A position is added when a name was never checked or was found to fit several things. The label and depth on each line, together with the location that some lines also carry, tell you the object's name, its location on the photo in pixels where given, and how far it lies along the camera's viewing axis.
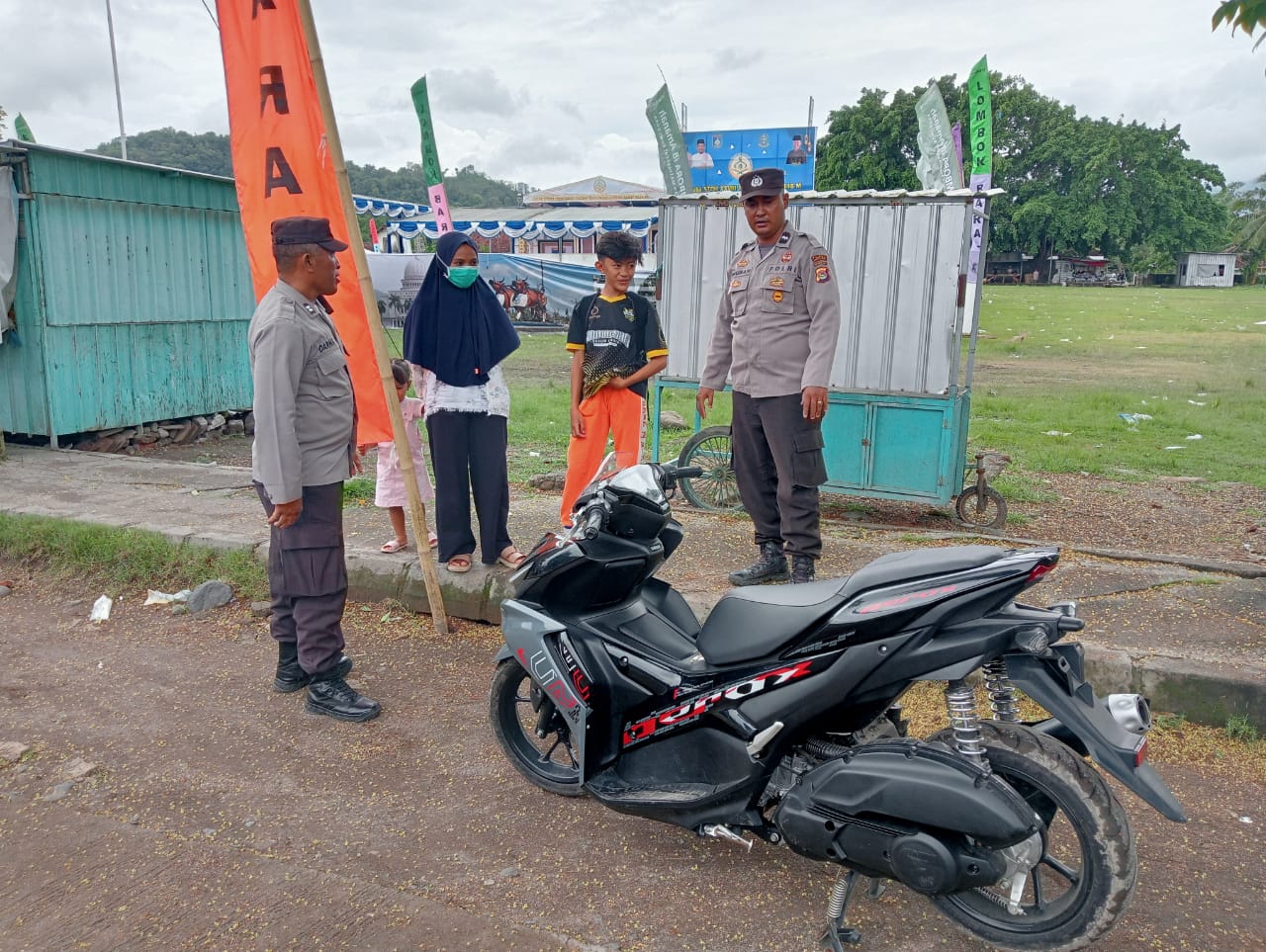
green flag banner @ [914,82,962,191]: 12.91
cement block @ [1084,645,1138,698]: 3.77
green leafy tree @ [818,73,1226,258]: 48.56
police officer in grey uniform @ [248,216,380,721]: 3.58
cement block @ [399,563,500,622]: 4.95
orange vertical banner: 4.38
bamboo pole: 4.27
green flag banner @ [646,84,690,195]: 14.39
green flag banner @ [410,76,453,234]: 13.38
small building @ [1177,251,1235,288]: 55.75
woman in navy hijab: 4.73
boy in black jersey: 5.18
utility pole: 20.94
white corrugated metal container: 5.89
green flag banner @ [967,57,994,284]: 12.24
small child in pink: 5.41
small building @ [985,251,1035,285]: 56.19
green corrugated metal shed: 8.52
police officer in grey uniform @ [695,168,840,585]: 4.46
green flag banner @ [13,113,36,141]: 15.74
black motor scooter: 2.25
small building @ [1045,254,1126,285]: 55.69
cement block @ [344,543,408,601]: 5.21
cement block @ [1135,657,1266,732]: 3.57
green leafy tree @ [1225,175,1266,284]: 49.94
